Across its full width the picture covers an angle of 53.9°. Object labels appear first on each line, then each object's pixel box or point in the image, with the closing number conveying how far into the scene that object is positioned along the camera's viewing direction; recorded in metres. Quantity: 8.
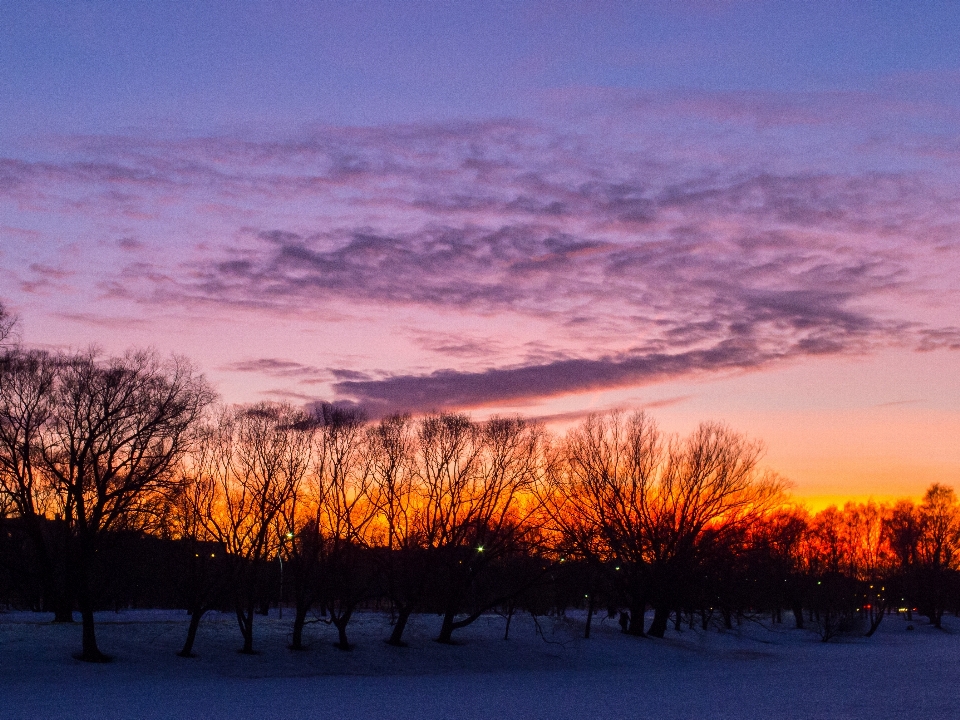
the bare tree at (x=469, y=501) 53.09
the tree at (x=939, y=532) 139.12
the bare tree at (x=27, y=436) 40.66
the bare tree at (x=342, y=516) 48.62
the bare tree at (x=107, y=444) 37.81
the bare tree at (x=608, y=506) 60.25
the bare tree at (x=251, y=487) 44.62
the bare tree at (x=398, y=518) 51.17
